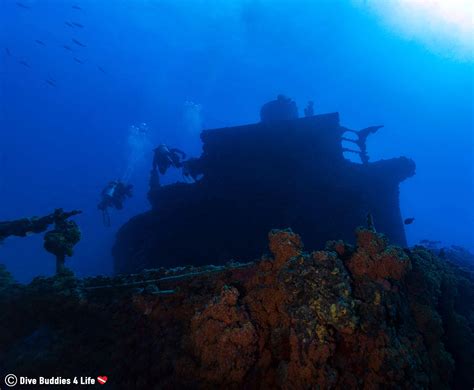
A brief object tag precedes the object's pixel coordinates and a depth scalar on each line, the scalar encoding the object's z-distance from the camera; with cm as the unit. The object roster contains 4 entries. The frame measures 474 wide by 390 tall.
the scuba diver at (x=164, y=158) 1398
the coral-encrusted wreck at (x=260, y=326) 286
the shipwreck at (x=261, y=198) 1097
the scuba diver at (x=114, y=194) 1575
